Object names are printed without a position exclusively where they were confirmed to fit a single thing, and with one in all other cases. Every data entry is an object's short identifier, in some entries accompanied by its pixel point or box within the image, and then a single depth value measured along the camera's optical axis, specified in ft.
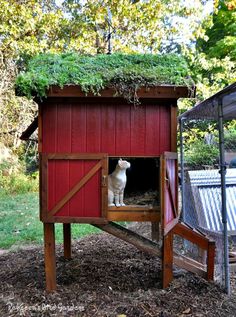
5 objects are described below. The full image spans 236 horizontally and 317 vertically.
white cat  11.35
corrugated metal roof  15.02
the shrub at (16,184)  35.99
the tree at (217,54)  34.88
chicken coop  11.04
